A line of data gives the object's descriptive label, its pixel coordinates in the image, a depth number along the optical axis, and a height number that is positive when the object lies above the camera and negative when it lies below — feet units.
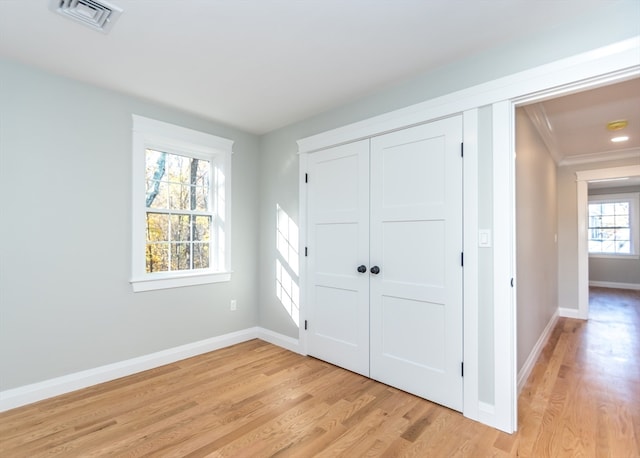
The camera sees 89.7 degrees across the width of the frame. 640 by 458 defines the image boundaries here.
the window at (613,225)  25.04 +0.58
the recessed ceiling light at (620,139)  12.55 +3.71
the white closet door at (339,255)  9.60 -0.77
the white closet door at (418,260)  7.71 -0.75
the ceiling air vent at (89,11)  5.81 +4.10
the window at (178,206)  9.89 +0.86
